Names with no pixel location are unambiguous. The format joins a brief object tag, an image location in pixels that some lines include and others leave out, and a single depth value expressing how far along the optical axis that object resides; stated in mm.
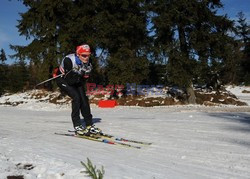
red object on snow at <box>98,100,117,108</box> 19312
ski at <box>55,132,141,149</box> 6252
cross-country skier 7879
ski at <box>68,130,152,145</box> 6570
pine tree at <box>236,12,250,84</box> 54397
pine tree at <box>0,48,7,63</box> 64175
